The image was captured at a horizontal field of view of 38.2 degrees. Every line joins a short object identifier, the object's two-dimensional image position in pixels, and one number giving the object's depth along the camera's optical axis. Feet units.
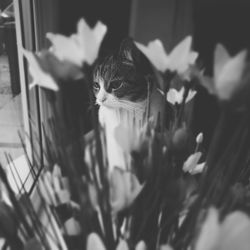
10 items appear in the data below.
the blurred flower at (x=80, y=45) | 1.36
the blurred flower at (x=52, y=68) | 1.31
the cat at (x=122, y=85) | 3.52
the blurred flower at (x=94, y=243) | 1.28
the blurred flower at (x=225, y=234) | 1.06
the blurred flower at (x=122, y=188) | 1.35
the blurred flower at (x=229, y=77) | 1.26
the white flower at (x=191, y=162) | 1.81
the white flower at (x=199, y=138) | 2.35
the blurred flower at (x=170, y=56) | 1.50
